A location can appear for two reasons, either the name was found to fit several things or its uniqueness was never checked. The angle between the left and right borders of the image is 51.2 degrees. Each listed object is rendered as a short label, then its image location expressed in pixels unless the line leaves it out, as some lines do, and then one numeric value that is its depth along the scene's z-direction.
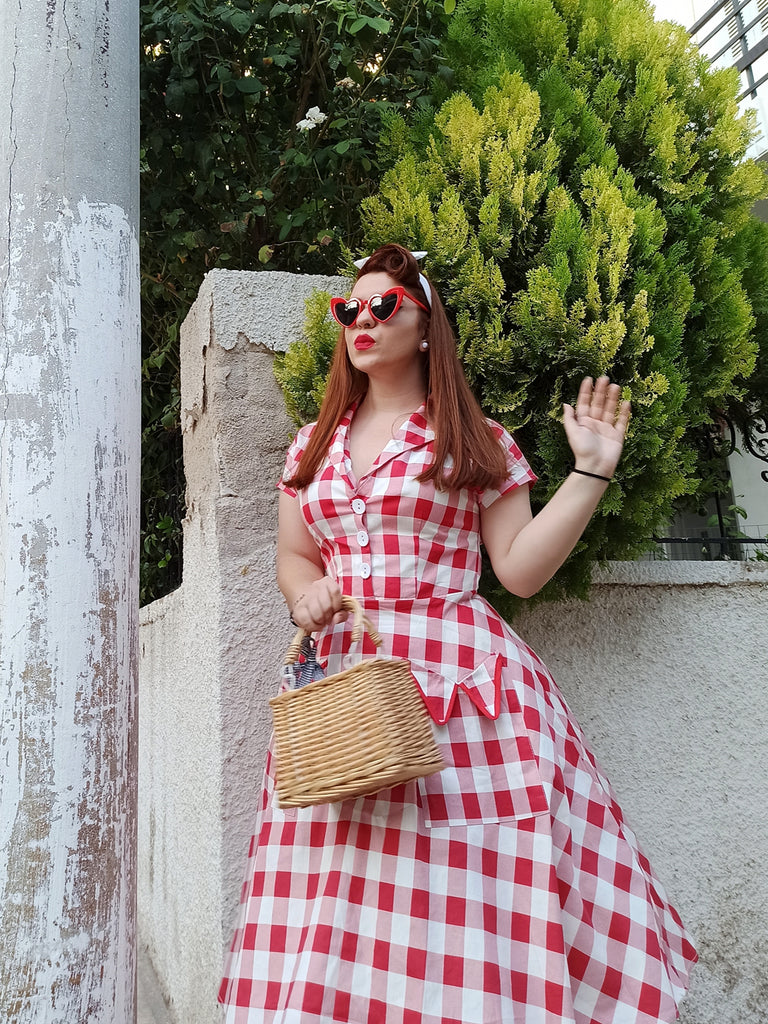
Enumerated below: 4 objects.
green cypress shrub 2.21
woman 1.44
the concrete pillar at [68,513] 1.39
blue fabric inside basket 1.64
